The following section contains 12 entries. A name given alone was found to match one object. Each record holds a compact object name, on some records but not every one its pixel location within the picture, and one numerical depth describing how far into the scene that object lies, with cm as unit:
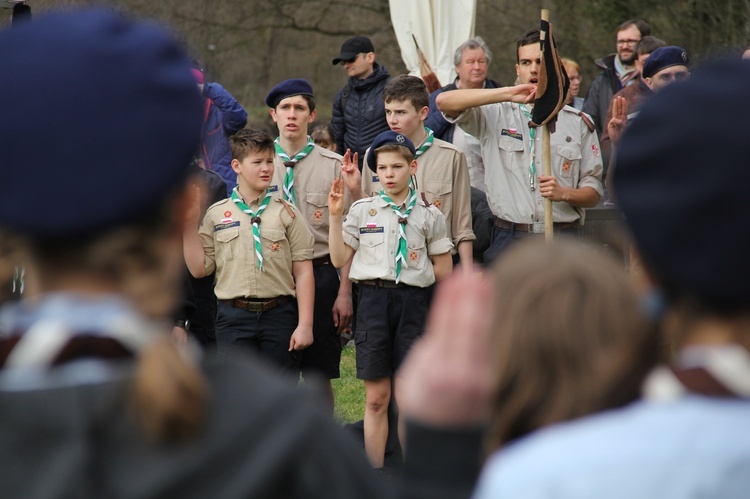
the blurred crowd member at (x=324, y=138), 1880
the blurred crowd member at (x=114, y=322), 252
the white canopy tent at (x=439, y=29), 1942
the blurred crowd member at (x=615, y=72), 1873
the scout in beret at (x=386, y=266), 1170
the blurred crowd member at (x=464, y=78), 1596
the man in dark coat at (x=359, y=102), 1767
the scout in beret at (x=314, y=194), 1273
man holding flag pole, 1328
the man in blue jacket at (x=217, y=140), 1541
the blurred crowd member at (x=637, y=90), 1566
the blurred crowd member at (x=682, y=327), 257
